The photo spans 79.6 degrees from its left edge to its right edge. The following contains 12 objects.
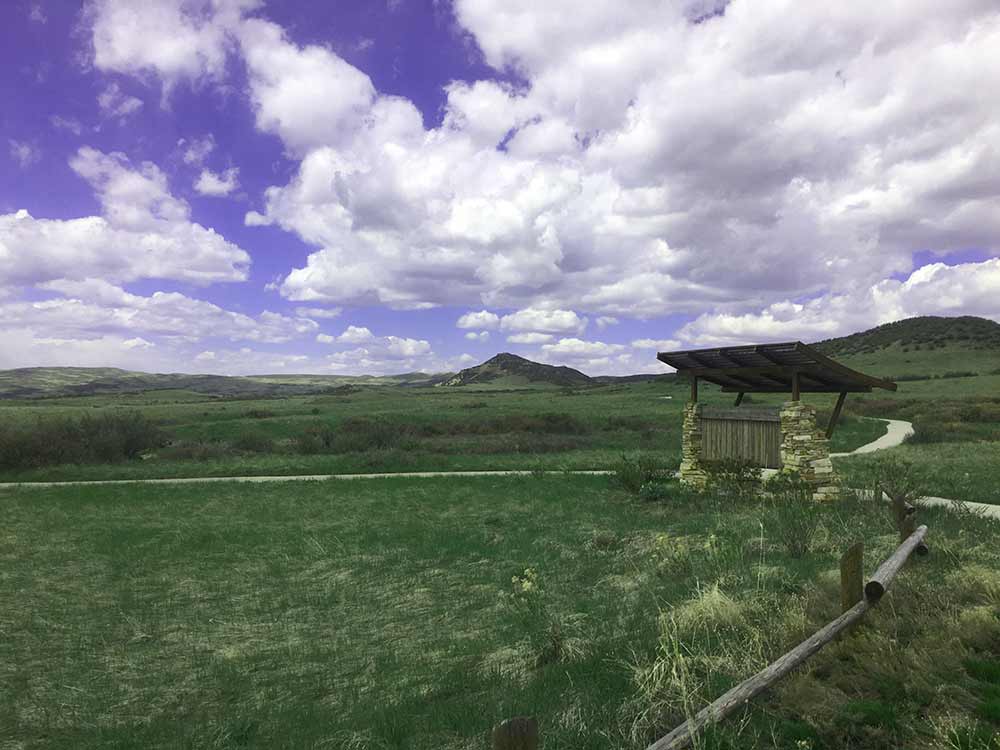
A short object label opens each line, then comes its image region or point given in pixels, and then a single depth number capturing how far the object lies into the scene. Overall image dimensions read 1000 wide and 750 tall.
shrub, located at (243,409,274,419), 57.91
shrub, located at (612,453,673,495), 17.77
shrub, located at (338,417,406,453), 35.38
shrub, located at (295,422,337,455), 35.56
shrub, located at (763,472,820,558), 9.13
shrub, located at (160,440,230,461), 32.19
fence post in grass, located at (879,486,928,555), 7.29
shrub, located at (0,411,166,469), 28.39
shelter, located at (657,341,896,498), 13.77
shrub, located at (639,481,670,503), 16.05
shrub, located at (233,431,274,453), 36.31
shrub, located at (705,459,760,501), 15.06
